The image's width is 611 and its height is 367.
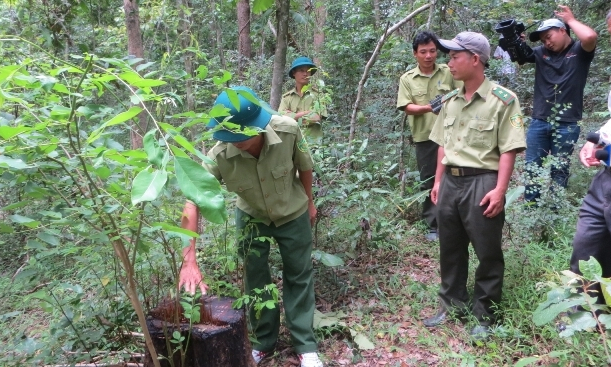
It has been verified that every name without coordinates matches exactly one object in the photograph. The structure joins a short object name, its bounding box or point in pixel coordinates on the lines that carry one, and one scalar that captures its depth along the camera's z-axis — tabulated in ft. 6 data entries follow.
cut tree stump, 7.71
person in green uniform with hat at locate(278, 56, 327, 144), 12.44
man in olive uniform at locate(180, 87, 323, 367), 8.70
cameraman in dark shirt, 12.90
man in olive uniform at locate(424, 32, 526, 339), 9.09
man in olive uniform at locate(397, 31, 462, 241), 14.20
